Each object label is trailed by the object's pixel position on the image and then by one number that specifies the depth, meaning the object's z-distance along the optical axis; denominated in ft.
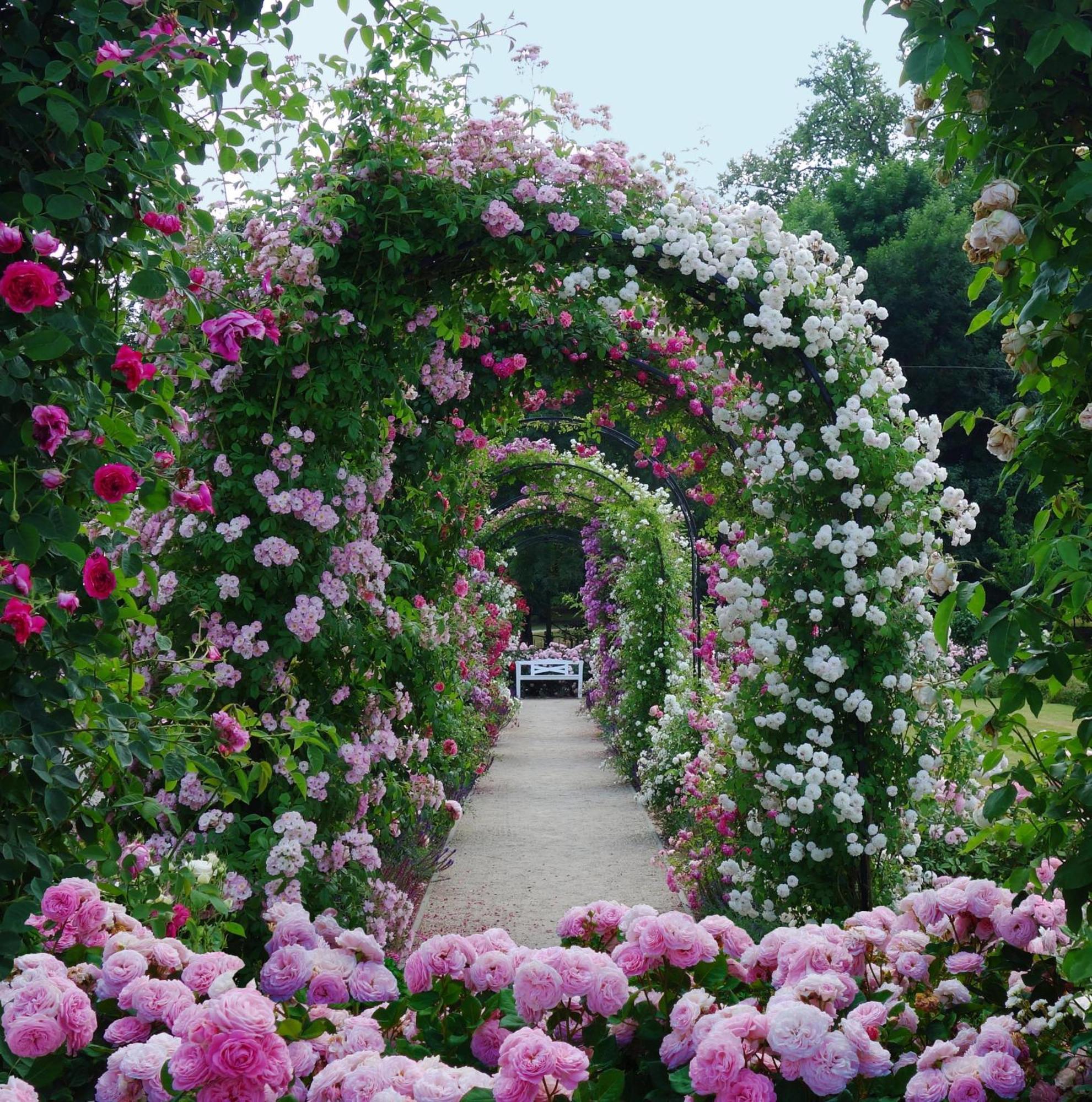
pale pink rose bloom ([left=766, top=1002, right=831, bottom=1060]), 4.91
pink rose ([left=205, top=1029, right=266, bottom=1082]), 4.70
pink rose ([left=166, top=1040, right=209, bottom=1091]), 4.74
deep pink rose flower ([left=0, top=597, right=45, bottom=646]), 5.05
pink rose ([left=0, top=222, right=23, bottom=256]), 5.33
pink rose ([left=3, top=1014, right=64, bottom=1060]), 5.19
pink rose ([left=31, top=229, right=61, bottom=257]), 5.37
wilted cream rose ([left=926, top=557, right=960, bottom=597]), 6.08
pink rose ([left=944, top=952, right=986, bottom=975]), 6.06
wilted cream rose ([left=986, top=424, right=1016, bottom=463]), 5.76
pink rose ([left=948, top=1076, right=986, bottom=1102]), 5.09
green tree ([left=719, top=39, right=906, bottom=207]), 81.92
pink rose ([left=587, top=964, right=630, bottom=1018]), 5.48
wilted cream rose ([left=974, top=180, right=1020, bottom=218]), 5.27
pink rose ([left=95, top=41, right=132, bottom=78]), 5.47
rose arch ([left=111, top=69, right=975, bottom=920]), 12.41
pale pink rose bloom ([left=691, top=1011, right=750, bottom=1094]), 4.89
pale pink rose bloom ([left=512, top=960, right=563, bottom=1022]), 5.41
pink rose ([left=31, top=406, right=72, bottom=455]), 5.35
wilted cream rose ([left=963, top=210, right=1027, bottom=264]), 5.22
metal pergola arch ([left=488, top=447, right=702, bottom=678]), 26.18
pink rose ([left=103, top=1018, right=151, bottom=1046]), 5.43
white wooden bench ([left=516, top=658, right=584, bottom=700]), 65.16
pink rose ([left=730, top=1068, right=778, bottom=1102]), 4.95
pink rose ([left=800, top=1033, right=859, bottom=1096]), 4.95
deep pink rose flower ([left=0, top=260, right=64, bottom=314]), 5.16
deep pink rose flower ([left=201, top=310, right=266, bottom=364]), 9.88
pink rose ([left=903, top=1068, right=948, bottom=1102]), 5.10
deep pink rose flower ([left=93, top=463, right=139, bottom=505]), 5.44
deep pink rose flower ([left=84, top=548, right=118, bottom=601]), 5.41
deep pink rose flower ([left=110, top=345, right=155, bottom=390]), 5.76
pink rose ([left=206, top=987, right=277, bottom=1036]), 4.72
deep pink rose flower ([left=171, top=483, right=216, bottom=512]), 6.81
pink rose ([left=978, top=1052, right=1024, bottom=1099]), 5.13
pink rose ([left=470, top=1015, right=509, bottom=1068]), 5.70
